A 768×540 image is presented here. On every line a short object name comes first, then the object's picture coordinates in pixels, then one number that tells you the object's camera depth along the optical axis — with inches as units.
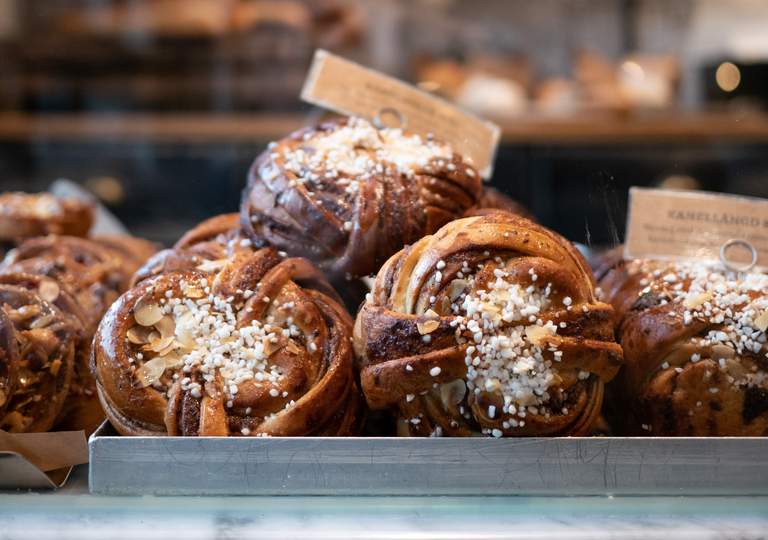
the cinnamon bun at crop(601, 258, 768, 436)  23.9
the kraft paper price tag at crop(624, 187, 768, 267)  26.2
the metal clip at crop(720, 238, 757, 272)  25.6
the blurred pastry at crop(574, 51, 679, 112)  59.3
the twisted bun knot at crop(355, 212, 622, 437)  22.7
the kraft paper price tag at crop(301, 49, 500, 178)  28.8
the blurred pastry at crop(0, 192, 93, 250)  31.1
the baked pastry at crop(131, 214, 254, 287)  25.1
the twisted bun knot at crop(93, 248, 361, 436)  23.0
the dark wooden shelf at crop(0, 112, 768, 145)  57.4
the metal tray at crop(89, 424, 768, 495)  22.4
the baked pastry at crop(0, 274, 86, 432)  24.1
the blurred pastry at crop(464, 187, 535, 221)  27.6
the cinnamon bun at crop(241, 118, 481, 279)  25.2
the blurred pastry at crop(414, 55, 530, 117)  59.6
